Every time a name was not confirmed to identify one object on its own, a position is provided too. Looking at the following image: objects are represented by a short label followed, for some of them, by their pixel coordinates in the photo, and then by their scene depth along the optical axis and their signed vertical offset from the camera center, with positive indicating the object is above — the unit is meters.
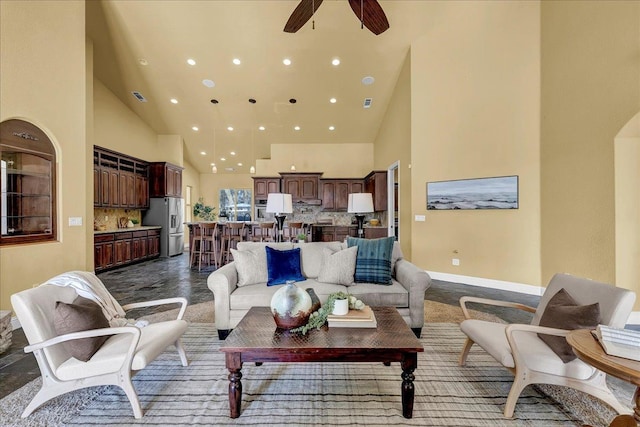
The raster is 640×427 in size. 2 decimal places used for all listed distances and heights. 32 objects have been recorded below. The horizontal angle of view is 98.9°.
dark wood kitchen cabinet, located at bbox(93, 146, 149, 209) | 6.25 +0.83
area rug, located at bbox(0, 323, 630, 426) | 1.68 -1.27
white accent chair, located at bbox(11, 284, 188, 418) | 1.60 -0.89
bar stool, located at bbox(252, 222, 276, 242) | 7.01 -0.58
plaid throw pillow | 2.97 -0.55
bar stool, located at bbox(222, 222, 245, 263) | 6.18 -0.48
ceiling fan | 3.05 +2.33
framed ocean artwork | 4.54 +0.33
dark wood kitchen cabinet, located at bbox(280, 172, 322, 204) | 8.82 +0.87
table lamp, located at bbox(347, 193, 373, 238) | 4.43 +0.15
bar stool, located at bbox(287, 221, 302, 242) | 6.87 -0.49
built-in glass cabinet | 3.13 +0.36
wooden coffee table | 1.64 -0.84
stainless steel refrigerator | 7.93 -0.17
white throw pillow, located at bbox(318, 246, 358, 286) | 2.97 -0.60
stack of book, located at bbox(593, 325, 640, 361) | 1.24 -0.61
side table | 1.13 -0.66
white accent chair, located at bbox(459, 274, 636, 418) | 1.62 -0.92
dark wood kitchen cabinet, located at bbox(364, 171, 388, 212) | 7.33 +0.60
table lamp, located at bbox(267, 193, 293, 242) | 4.35 +0.16
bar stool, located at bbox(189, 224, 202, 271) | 6.20 -0.69
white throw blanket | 2.00 -0.60
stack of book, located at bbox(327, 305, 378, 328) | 1.94 -0.77
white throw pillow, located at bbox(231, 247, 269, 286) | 2.95 -0.60
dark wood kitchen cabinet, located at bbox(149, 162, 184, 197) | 7.90 +0.98
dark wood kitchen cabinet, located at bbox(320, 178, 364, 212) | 8.86 +0.76
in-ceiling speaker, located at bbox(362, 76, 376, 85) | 6.34 +3.10
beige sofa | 2.69 -0.81
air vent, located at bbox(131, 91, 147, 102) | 7.00 +3.05
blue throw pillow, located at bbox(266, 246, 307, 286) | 2.98 -0.60
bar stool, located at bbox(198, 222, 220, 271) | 6.03 -0.66
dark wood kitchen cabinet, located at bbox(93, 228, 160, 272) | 5.85 -0.82
